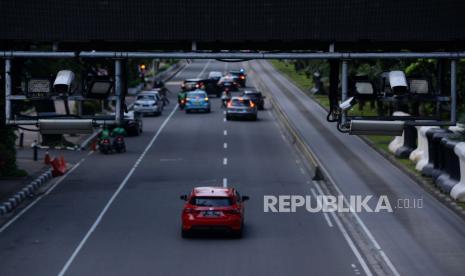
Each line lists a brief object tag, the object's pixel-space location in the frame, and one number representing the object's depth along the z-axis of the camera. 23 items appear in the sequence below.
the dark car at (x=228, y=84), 86.31
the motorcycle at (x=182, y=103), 75.73
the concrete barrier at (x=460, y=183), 33.53
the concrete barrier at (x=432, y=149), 38.53
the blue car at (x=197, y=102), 71.31
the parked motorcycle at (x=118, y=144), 48.69
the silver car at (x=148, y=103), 68.62
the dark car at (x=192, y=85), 84.50
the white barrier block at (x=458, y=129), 37.00
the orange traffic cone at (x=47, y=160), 43.38
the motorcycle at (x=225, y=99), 76.70
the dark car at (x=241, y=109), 65.25
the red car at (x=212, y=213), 27.52
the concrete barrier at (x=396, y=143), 47.00
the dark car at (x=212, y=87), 87.38
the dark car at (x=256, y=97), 72.16
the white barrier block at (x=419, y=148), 41.83
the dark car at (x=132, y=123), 55.50
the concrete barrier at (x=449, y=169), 34.91
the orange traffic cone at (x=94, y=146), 50.32
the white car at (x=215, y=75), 93.68
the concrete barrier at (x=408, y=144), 45.19
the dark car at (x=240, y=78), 95.96
